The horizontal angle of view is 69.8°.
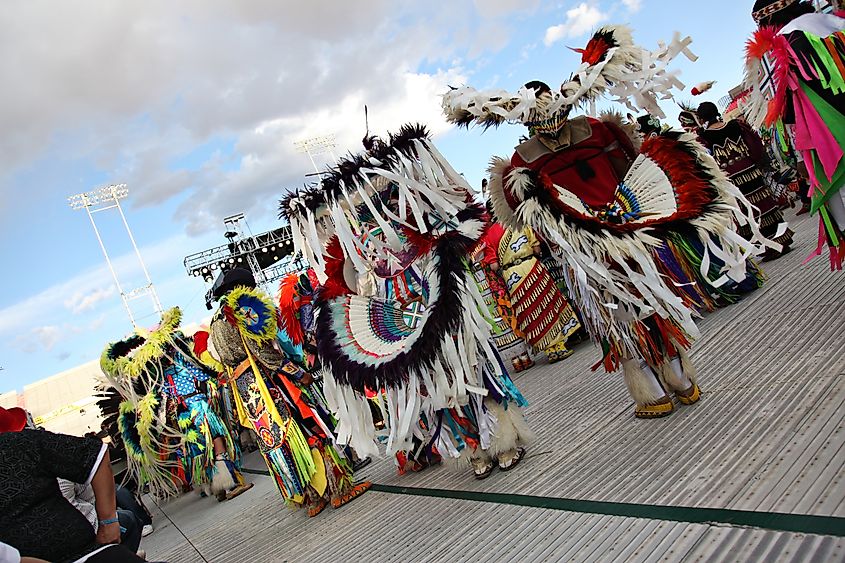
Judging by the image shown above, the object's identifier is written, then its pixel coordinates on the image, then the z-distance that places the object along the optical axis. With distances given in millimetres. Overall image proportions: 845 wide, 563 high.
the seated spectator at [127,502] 4188
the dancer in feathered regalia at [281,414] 4102
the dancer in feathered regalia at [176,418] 6230
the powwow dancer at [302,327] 4004
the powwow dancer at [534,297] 5227
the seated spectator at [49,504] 1979
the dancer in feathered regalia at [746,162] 5320
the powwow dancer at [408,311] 2949
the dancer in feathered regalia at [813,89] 2445
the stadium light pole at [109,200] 26125
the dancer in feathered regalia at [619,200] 2801
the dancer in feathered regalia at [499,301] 5961
